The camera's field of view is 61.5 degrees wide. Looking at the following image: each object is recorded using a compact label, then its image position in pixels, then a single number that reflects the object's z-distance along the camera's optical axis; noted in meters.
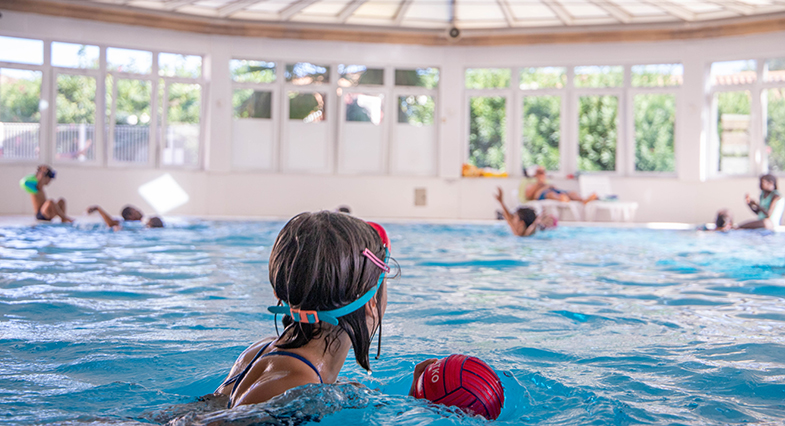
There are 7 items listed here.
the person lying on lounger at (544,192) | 13.13
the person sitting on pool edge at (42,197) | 10.06
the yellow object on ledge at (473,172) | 14.62
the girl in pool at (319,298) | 1.65
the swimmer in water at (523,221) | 10.03
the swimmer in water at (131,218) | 9.61
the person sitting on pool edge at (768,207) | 10.80
